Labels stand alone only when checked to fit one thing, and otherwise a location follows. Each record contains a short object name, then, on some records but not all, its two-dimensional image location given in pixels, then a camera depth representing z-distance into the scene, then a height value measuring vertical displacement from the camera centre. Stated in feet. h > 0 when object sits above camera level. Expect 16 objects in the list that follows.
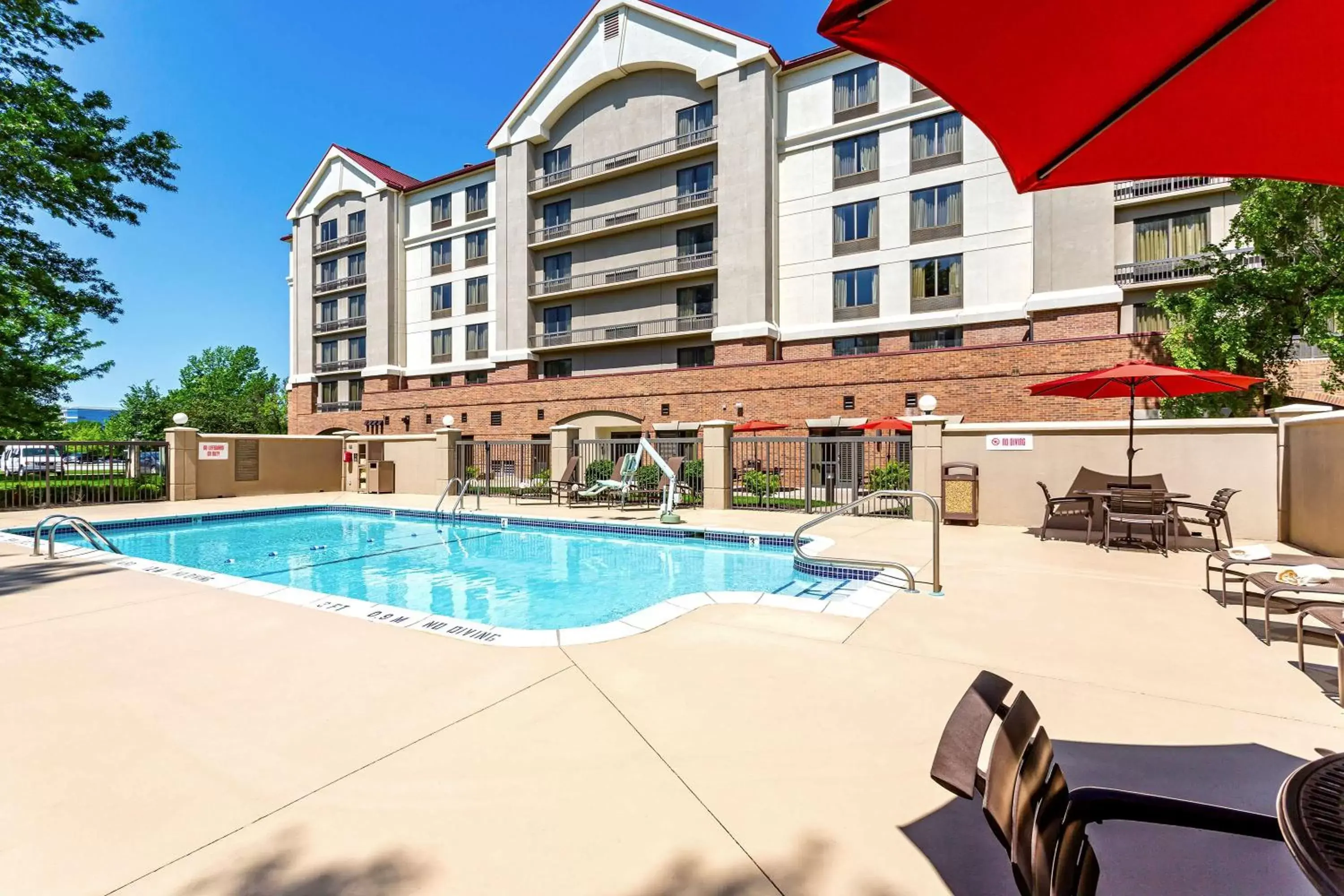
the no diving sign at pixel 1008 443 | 35.50 -0.07
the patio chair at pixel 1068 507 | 29.89 -3.45
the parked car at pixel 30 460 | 45.37 -1.38
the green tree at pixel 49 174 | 45.91 +21.79
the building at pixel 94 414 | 420.36 +22.01
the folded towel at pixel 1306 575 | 12.84 -2.97
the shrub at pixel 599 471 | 55.57 -2.75
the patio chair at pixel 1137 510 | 25.81 -3.19
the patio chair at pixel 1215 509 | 25.99 -3.03
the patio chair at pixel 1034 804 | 4.31 -2.94
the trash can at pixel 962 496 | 35.60 -3.32
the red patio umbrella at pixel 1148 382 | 26.08 +2.84
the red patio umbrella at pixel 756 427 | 64.34 +1.66
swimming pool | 23.00 -6.18
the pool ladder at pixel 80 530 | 25.17 -4.24
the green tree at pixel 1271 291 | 37.93 +10.38
